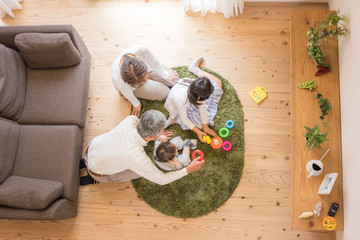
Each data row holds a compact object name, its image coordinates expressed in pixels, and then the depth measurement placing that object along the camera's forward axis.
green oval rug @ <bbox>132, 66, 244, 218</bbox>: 2.80
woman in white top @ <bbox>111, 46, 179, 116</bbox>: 2.28
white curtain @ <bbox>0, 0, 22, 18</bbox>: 3.41
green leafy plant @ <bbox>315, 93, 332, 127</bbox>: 2.35
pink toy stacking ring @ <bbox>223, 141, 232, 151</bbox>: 2.86
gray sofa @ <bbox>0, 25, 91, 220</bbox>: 2.59
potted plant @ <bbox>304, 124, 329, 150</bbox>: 2.20
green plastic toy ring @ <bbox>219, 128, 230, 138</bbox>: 2.88
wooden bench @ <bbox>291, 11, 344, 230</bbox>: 2.22
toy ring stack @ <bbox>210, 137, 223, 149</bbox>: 2.85
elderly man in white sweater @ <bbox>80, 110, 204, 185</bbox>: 2.12
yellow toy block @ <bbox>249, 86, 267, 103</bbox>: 2.98
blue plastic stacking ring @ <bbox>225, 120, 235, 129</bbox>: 2.92
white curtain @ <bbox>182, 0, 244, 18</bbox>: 3.09
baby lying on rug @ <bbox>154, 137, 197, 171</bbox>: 2.26
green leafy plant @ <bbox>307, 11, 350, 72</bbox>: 2.32
